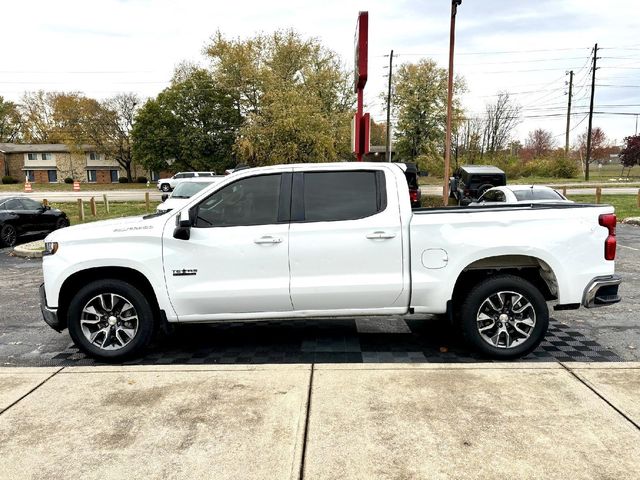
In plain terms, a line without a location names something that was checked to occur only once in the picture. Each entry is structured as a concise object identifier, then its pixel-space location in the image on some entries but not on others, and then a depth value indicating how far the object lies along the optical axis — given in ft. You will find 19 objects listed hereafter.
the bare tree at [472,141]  192.63
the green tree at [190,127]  161.99
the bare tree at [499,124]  231.71
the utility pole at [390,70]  157.52
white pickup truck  14.88
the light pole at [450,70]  64.23
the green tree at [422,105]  167.02
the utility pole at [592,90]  145.34
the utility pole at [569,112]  178.18
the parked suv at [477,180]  64.80
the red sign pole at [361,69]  34.60
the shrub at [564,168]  167.63
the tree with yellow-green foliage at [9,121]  264.11
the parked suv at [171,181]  129.70
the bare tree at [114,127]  212.84
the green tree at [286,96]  112.47
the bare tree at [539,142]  272.31
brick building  236.22
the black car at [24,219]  44.37
